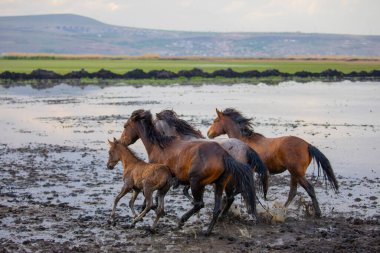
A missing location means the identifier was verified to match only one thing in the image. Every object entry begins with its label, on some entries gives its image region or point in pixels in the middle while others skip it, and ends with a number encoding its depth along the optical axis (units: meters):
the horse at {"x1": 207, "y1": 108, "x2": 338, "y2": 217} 21.44
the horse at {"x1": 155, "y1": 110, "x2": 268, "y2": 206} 20.33
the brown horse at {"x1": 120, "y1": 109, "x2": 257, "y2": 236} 18.41
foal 18.98
